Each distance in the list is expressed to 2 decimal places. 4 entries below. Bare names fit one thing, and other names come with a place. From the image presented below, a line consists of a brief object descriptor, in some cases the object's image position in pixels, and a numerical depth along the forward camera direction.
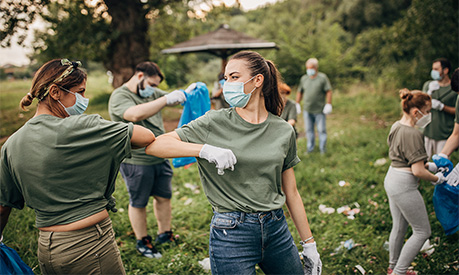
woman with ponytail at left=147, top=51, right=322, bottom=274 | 1.79
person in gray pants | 2.82
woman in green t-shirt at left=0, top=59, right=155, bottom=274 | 1.68
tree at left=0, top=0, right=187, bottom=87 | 8.38
